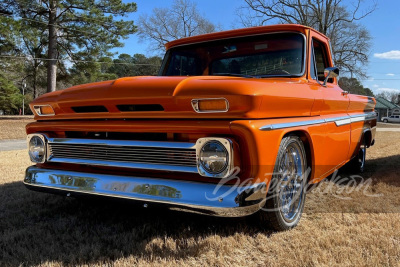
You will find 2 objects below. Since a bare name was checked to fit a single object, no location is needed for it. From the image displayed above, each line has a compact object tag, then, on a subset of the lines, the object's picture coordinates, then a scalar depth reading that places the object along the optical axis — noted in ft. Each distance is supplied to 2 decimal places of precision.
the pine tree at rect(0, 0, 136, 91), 64.23
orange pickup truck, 6.79
